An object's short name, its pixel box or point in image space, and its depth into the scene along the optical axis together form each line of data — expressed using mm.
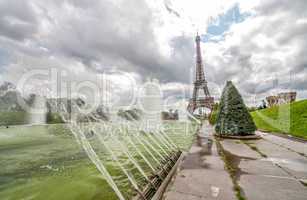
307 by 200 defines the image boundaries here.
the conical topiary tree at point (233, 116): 9289
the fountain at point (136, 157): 2611
